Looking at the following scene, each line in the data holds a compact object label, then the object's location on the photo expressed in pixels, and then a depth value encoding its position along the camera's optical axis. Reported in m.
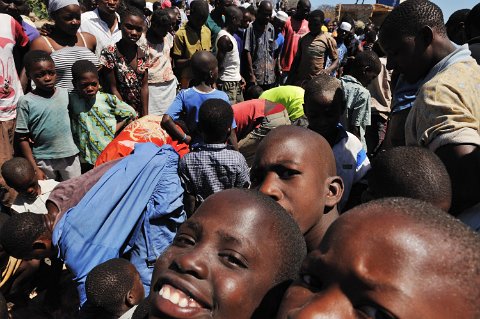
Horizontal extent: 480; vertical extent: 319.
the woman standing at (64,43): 3.82
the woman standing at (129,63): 4.11
